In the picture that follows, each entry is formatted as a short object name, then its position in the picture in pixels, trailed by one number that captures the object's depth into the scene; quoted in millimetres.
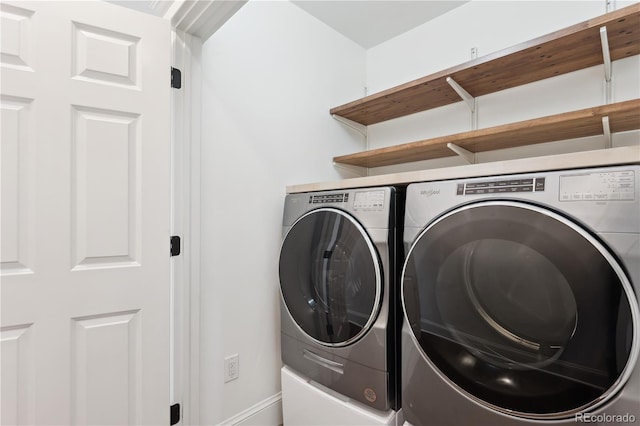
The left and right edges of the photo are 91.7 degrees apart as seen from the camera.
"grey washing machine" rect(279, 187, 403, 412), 1249
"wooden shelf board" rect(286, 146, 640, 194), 834
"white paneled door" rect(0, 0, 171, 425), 1016
